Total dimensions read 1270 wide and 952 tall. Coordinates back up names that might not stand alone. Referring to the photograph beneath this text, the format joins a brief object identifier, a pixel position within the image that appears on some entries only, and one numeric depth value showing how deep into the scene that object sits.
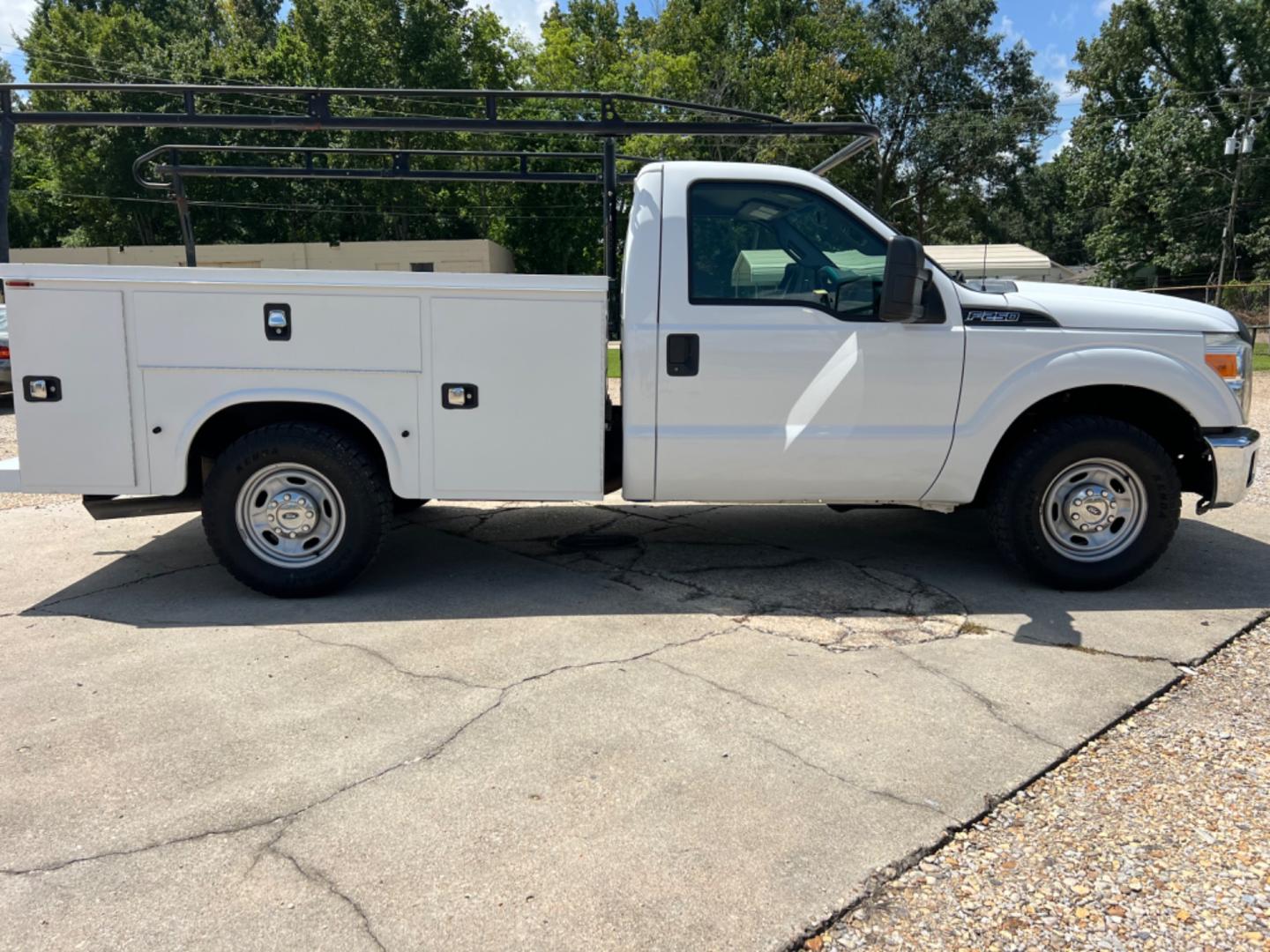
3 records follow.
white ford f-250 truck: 4.70
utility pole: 33.60
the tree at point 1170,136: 40.38
